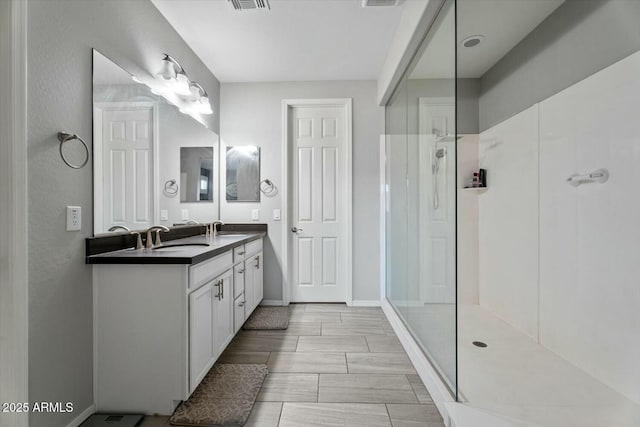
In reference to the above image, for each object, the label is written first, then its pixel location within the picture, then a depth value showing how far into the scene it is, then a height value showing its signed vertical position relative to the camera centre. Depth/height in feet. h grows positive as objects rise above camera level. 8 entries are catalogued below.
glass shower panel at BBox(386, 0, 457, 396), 5.73 +0.32
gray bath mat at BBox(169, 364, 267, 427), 5.15 -3.52
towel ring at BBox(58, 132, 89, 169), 4.72 +1.09
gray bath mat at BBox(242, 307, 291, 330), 9.39 -3.56
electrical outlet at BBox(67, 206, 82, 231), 4.86 -0.14
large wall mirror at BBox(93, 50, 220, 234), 5.57 +1.22
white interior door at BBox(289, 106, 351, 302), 11.80 +0.17
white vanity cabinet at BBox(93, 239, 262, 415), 5.22 -2.18
